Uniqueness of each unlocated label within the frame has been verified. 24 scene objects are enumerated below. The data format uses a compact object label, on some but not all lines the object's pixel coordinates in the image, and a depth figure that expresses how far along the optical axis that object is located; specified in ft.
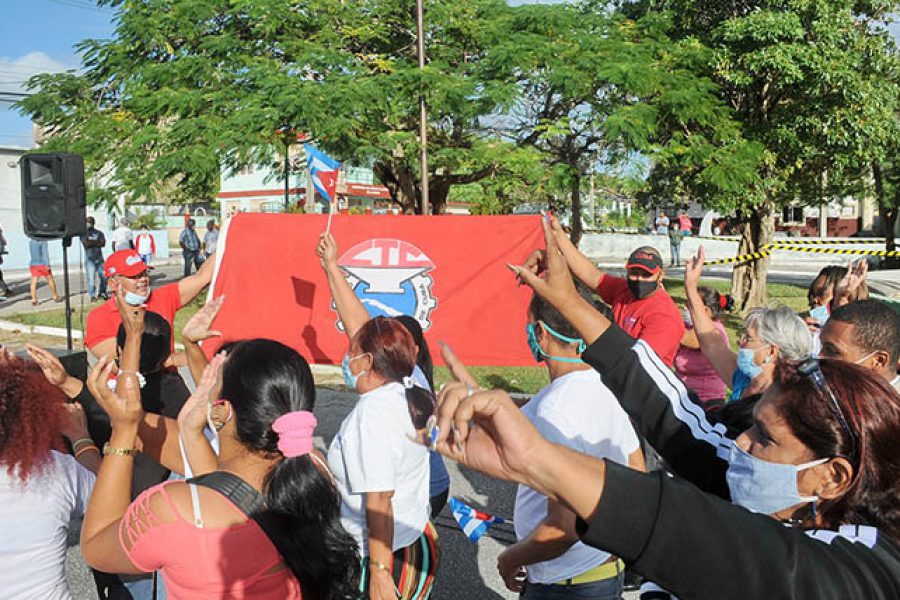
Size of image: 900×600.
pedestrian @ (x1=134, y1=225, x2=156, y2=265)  68.08
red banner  28.53
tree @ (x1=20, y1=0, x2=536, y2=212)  42.83
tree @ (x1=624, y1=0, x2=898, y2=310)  43.29
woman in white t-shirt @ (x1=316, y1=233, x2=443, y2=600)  9.04
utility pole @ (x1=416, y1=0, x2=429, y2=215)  41.89
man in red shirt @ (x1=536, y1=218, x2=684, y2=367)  15.53
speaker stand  26.86
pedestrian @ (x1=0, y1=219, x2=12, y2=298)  67.18
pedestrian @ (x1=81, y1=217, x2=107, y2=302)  59.47
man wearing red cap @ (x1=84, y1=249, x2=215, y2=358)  15.84
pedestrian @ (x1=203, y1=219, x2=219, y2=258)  75.90
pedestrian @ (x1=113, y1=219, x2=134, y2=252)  68.03
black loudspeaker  28.89
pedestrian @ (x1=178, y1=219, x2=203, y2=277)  75.36
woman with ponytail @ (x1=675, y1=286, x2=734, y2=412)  18.06
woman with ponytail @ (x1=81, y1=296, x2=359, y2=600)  6.83
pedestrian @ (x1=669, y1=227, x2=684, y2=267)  87.76
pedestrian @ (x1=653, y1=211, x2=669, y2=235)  112.08
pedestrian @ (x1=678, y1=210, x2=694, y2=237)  94.99
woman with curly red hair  7.89
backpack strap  7.11
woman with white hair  12.82
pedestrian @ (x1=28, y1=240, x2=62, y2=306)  64.03
